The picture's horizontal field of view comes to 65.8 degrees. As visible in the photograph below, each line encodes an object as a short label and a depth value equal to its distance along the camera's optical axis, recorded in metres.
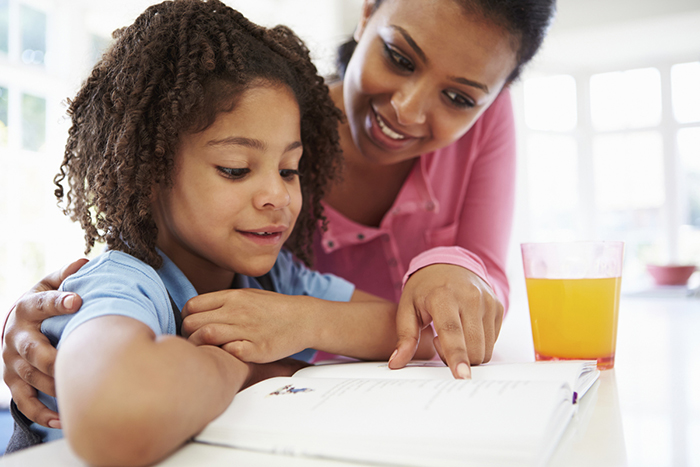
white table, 0.44
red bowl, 2.71
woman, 0.74
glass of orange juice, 0.79
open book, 0.41
